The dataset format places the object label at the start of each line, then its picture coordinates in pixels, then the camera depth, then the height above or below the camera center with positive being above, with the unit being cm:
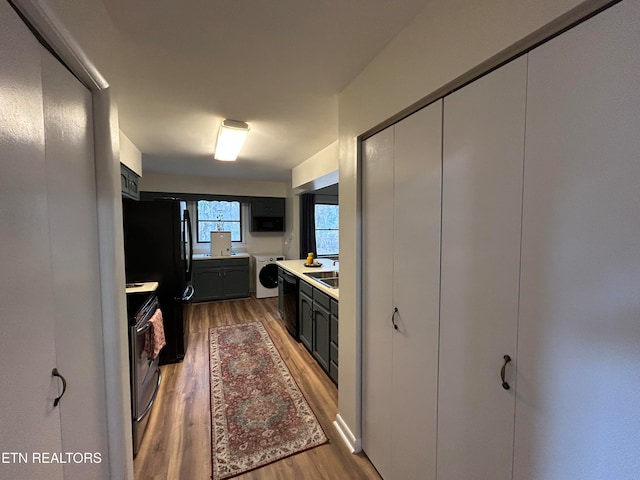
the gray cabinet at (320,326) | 251 -102
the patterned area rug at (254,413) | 178 -149
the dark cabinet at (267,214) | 570 +34
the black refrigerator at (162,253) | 277 -25
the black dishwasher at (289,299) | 346 -97
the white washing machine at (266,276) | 552 -96
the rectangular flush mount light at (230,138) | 236 +88
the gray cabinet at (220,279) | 514 -97
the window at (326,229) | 615 +2
